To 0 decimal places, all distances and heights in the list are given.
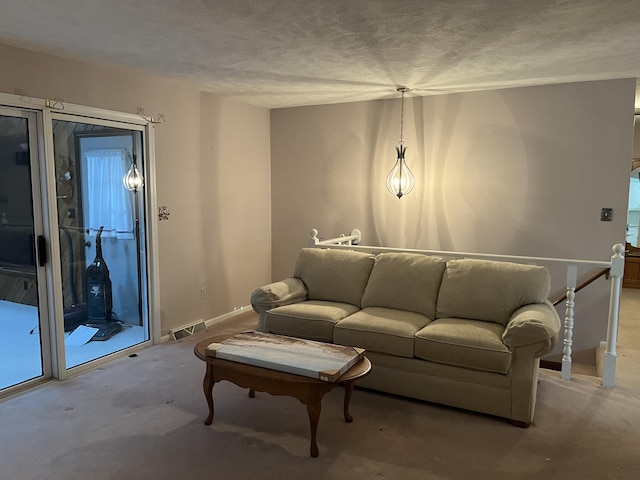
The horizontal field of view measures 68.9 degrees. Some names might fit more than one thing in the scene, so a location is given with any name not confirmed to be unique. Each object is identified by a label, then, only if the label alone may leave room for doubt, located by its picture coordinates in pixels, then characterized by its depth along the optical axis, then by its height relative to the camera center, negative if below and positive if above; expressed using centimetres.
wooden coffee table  237 -97
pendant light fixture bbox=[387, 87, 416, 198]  474 +21
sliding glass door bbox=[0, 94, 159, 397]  317 -34
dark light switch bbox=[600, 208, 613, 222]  409 -14
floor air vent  434 -128
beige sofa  276 -84
